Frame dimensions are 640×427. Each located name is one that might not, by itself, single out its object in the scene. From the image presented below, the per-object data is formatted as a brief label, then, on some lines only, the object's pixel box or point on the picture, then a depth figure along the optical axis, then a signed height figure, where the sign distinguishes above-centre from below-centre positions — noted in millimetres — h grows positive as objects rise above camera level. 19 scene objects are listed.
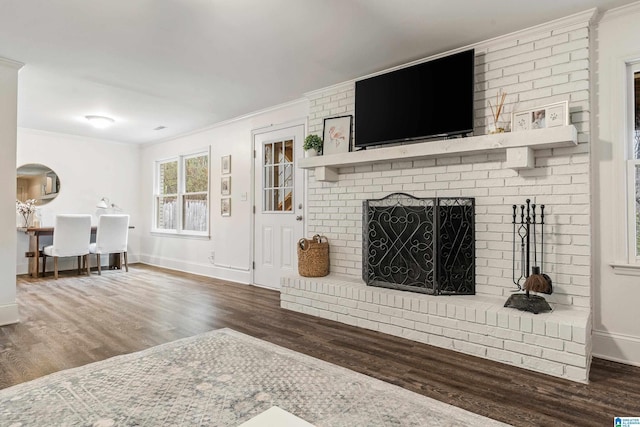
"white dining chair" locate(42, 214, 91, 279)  5531 -345
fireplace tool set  2566 -344
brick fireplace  2482 +63
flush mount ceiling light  5352 +1381
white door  4691 +162
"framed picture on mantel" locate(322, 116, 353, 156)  3943 +879
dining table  5616 -465
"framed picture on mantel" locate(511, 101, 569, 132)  2588 +727
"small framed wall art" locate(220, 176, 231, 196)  5648 +465
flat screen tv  3033 +1025
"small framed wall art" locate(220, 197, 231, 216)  5627 +145
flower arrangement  5965 +90
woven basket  3879 -447
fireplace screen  3100 -246
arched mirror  6085 +524
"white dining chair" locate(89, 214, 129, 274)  6023 -342
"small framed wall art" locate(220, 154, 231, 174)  5656 +785
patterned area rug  1755 -960
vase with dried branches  2868 +864
